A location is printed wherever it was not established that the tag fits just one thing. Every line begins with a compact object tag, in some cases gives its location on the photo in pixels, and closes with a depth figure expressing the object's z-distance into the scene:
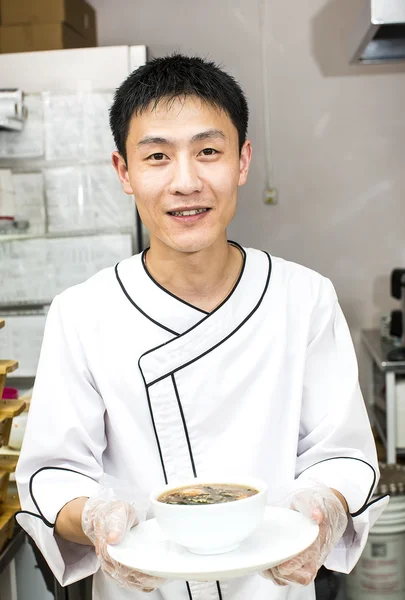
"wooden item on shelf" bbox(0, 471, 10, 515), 1.48
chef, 1.15
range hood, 1.94
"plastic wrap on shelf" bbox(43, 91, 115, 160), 2.64
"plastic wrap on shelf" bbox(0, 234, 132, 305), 2.68
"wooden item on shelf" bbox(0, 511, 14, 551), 1.45
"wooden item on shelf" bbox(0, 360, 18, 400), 1.42
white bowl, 0.84
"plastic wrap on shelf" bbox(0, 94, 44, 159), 2.66
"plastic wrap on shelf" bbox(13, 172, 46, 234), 2.69
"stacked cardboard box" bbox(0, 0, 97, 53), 2.86
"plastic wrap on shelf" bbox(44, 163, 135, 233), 2.66
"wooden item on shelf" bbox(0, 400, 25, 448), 1.44
